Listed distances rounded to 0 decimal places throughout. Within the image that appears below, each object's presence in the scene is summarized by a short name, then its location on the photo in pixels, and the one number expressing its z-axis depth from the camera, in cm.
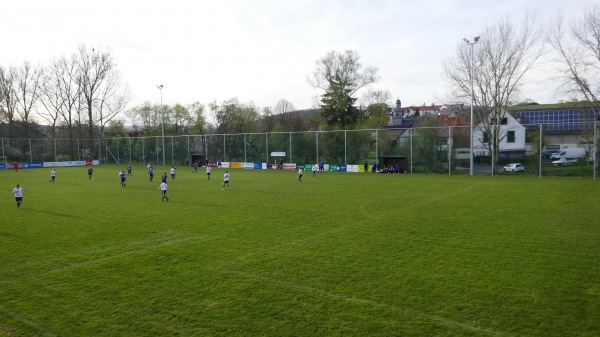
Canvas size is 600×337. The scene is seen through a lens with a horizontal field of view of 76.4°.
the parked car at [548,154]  3592
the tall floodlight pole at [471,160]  3862
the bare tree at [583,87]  3600
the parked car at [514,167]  3720
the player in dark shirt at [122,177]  3105
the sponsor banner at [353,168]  4605
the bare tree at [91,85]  7512
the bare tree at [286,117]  8469
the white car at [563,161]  3441
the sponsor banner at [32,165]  6239
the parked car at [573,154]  3428
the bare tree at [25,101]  7525
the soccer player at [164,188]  2314
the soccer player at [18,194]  2125
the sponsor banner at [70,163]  6625
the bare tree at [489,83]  4234
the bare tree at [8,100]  7288
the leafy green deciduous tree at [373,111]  6588
